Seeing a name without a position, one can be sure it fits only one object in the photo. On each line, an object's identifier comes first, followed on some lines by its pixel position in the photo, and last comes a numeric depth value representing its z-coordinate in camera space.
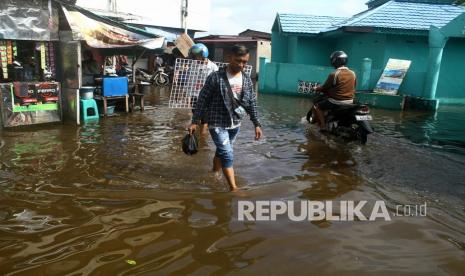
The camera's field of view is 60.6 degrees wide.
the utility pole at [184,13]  29.50
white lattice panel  8.31
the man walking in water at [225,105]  4.66
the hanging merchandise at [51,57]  9.28
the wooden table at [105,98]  10.50
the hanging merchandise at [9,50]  8.54
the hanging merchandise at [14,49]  8.74
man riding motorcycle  7.75
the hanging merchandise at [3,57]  8.45
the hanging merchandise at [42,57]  9.04
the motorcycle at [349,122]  7.51
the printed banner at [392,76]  13.91
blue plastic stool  9.73
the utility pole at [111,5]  24.72
